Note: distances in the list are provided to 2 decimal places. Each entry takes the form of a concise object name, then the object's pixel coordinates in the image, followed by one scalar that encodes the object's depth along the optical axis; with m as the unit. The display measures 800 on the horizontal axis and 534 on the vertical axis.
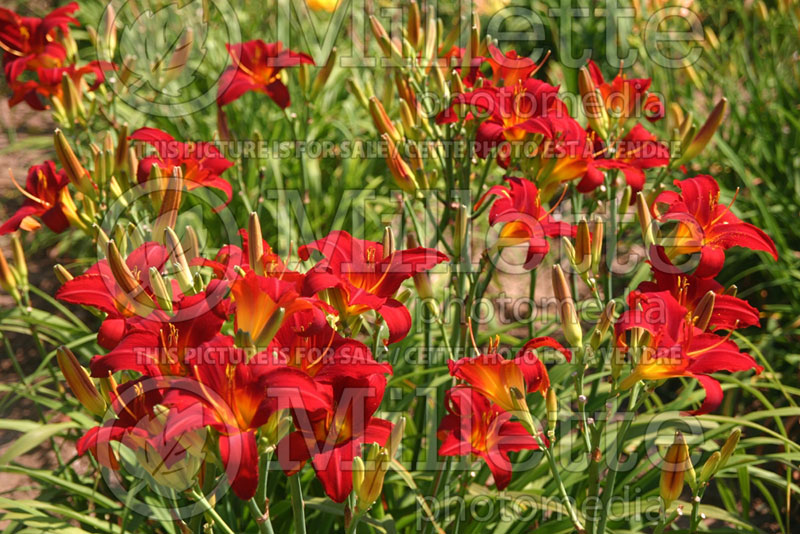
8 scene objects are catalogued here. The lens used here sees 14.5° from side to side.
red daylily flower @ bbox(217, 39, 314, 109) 2.94
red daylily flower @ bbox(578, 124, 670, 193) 2.73
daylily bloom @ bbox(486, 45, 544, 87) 2.80
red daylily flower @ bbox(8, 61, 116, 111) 2.89
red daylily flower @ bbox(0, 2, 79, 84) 2.92
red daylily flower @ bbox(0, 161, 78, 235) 2.75
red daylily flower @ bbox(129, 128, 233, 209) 2.75
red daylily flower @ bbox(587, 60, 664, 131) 2.80
